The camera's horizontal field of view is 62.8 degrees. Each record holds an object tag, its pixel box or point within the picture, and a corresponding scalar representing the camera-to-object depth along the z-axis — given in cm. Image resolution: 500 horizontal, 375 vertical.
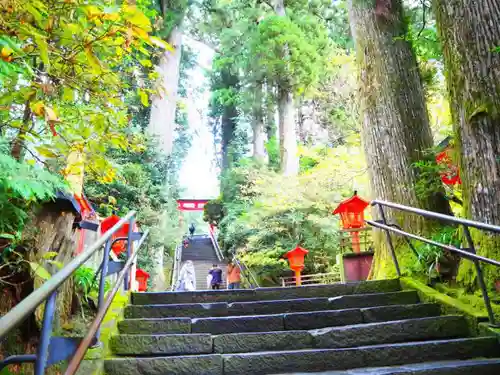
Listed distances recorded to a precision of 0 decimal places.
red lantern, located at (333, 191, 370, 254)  758
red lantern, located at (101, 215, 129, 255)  713
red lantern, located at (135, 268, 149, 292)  923
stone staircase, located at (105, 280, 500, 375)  261
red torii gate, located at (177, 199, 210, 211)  3097
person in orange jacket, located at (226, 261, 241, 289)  1221
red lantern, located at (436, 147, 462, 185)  455
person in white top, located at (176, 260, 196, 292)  1207
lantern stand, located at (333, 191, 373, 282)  757
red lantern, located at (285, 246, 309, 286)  1000
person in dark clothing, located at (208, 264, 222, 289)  1170
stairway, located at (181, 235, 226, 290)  1963
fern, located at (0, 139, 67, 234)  201
